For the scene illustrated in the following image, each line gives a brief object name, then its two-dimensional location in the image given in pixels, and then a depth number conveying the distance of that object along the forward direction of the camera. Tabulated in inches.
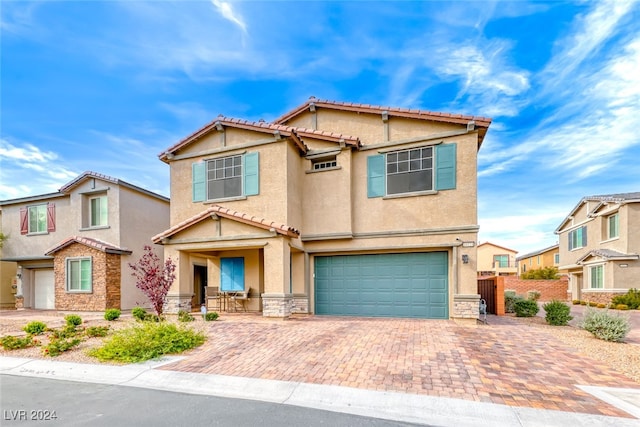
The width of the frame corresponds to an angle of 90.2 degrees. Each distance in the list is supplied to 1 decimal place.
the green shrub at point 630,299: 699.7
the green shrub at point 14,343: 303.7
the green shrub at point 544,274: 1184.8
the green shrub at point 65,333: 331.8
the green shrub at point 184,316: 394.5
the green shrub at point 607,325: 327.8
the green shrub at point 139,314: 414.3
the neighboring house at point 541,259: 1414.9
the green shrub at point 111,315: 459.5
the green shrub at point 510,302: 535.9
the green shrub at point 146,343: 265.0
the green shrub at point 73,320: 376.1
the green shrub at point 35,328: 358.9
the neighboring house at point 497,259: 1873.8
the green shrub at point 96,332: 348.5
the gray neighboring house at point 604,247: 751.1
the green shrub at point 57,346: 283.1
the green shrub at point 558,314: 428.8
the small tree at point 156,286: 376.5
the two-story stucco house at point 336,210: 442.3
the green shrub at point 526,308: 508.7
